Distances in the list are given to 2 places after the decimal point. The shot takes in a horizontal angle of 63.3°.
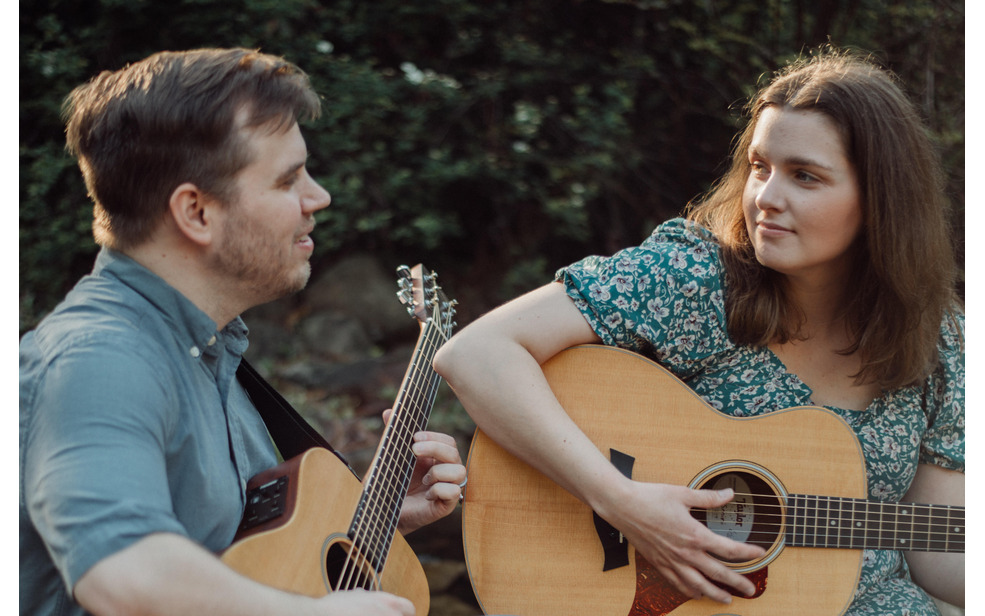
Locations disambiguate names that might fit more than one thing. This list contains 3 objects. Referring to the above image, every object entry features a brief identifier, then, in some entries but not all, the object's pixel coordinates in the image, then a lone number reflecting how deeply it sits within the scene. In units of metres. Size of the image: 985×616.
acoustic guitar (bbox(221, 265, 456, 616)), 1.35
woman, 1.78
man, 1.12
